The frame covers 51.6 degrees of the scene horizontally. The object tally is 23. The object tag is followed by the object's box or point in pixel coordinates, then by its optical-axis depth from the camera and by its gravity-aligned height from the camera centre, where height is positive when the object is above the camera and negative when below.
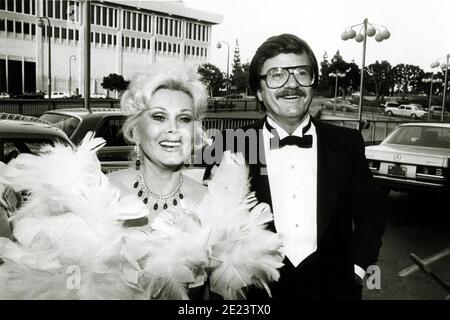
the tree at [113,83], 49.06 +1.78
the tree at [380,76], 68.06 +4.77
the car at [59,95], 45.59 +0.31
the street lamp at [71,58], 53.09 +4.68
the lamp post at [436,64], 18.80 +1.92
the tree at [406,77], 64.94 +4.61
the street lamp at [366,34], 12.77 +2.06
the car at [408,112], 42.88 -0.23
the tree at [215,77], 42.18 +2.38
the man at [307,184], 1.95 -0.33
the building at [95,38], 50.66 +7.42
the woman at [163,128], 1.68 -0.10
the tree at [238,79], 46.53 +2.80
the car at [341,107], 44.13 +0.04
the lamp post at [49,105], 16.83 -0.26
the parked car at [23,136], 3.32 -0.29
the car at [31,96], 40.18 +0.12
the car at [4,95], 41.62 +0.12
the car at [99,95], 50.22 +0.48
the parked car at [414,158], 6.63 -0.72
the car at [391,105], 47.44 +0.39
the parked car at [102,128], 5.06 -0.32
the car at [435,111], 43.02 -0.09
